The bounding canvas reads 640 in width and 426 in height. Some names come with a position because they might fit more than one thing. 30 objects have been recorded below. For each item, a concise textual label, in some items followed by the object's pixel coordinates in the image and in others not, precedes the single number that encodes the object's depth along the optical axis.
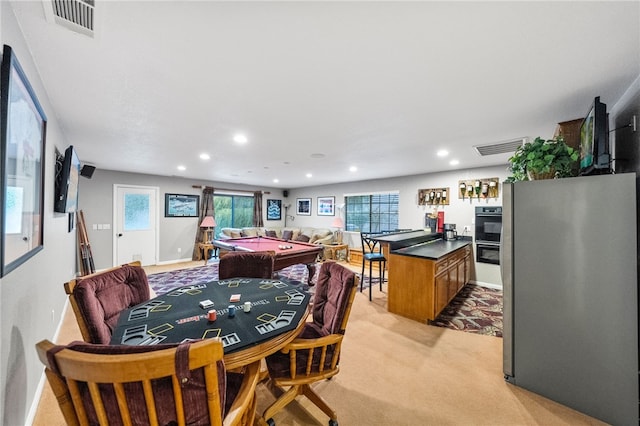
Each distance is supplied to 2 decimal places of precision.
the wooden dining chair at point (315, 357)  1.53
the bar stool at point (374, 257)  4.13
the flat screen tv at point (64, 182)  2.43
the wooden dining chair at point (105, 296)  1.53
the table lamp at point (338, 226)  7.18
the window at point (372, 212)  6.61
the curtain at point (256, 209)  8.42
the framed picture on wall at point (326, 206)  7.93
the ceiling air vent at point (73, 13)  1.15
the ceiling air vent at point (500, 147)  3.19
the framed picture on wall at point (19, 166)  1.12
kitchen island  3.19
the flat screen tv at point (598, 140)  1.77
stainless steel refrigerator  1.69
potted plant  2.02
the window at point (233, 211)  7.77
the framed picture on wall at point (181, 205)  6.75
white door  6.00
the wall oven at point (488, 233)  4.66
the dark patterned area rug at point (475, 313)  3.12
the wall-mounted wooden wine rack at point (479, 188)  4.75
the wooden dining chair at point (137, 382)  0.79
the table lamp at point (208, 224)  6.90
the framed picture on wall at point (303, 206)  8.68
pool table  4.14
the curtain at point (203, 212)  7.10
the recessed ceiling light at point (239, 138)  3.05
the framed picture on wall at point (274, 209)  8.94
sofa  7.40
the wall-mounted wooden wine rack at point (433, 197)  5.40
